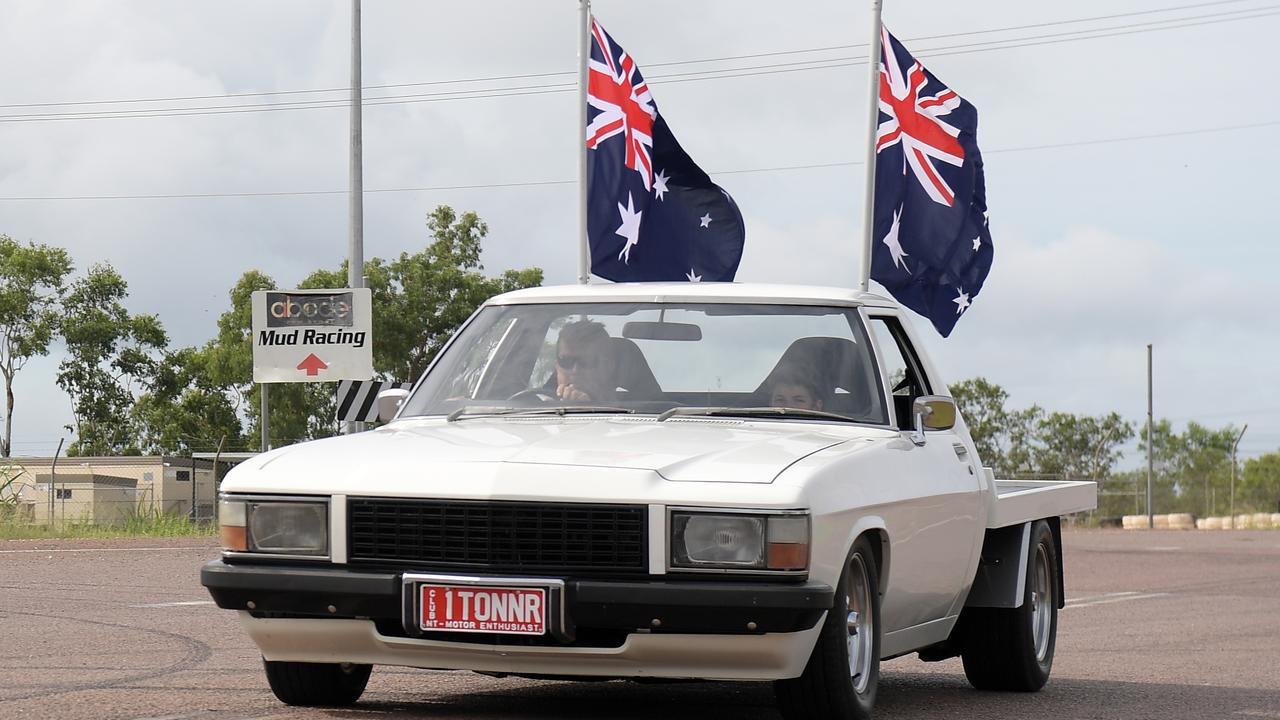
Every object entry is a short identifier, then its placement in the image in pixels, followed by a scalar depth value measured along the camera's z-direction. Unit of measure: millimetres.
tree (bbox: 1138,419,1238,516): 64625
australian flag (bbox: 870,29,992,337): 25125
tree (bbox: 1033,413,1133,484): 90938
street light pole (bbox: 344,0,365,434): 29031
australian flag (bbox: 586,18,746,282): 23875
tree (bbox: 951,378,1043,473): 87000
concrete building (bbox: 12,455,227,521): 62812
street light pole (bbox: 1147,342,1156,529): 52156
